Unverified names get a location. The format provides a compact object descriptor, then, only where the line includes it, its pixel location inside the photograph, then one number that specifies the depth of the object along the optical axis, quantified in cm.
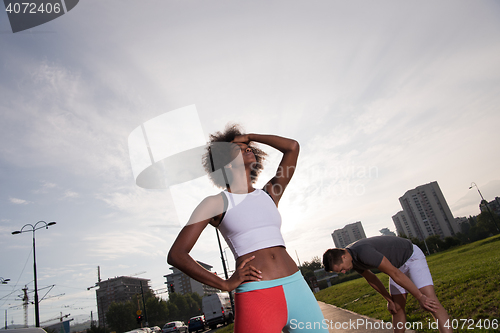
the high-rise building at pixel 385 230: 16120
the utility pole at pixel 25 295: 3530
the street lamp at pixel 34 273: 1712
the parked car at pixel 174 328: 2544
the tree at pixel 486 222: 6625
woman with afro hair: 163
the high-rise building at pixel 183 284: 12756
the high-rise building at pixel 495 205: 10831
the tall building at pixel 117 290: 10675
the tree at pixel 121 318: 6584
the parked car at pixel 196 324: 2533
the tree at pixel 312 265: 8201
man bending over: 324
